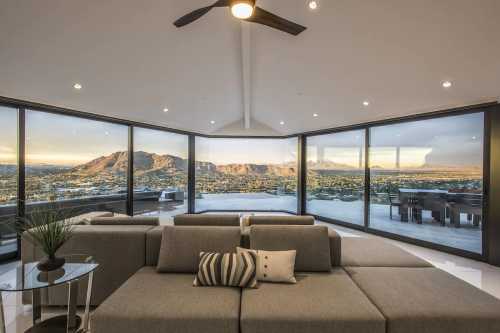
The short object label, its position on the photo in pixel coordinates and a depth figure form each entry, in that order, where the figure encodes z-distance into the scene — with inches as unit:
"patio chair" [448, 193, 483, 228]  154.7
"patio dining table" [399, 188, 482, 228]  160.4
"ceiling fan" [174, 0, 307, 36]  72.3
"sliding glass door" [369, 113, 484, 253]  157.2
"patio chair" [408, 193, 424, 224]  184.9
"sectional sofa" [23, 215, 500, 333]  63.6
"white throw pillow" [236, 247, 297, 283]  82.6
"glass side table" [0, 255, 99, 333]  71.1
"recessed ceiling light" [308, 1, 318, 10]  102.0
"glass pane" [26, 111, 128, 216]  163.0
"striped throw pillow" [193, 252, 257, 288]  79.7
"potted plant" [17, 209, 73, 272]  76.0
